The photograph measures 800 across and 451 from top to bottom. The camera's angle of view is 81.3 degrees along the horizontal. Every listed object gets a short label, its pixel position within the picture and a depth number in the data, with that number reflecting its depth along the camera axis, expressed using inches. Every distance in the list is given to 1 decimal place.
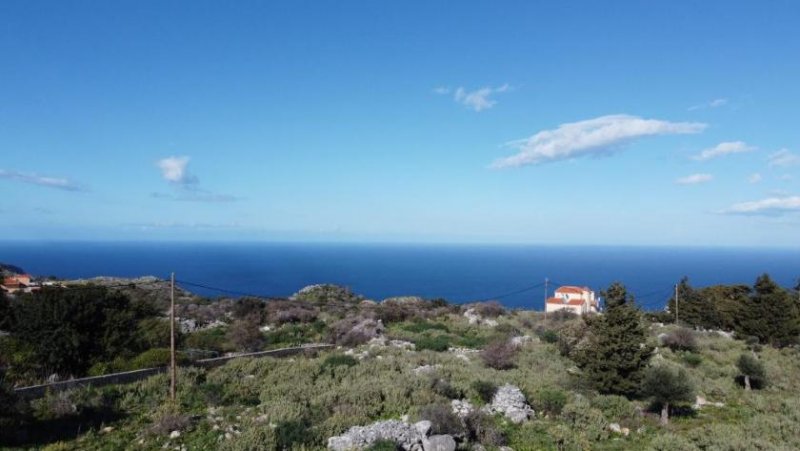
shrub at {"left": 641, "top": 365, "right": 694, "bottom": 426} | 554.9
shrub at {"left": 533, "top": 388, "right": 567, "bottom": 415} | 582.8
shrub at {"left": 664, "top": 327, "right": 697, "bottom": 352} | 1058.7
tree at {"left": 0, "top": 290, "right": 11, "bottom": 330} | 930.1
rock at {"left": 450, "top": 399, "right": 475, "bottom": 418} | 532.2
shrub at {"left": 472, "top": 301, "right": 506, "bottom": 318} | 1524.4
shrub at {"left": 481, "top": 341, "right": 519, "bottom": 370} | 810.2
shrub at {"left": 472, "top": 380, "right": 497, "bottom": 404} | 609.6
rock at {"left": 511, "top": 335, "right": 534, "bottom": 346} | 1016.5
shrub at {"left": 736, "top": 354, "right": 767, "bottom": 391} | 732.0
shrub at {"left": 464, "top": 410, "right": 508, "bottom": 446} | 480.4
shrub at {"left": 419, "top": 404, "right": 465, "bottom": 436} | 481.4
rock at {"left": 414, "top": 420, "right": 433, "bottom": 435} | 459.8
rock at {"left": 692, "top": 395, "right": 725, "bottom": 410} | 633.4
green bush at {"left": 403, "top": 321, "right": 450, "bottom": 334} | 1223.5
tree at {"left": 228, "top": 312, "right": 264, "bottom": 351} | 1019.3
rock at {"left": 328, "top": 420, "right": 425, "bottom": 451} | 440.1
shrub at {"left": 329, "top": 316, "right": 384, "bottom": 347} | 1061.1
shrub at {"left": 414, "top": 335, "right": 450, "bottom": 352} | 999.0
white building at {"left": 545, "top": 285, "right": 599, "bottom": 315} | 2246.6
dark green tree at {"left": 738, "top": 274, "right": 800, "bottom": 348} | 1189.7
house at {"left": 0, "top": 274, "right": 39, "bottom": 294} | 1433.3
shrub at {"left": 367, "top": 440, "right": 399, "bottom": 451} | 410.6
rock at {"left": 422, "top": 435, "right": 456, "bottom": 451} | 438.9
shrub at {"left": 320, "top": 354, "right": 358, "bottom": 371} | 776.9
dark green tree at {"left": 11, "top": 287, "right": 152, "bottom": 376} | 718.5
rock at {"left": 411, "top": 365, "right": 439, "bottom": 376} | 704.4
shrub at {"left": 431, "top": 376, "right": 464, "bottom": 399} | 612.4
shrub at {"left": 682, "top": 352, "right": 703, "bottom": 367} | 901.2
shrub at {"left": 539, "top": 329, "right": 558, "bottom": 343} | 1099.3
